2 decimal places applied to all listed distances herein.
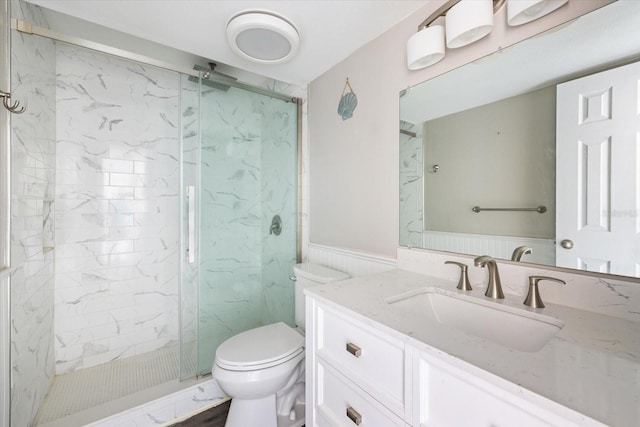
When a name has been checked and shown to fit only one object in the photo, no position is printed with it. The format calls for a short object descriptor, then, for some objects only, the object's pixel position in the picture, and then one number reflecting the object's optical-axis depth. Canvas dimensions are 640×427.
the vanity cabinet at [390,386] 0.51
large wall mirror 0.80
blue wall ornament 1.72
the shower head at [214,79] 1.75
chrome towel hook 1.06
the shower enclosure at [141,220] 1.67
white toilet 1.29
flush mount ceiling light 1.36
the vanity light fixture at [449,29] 1.02
